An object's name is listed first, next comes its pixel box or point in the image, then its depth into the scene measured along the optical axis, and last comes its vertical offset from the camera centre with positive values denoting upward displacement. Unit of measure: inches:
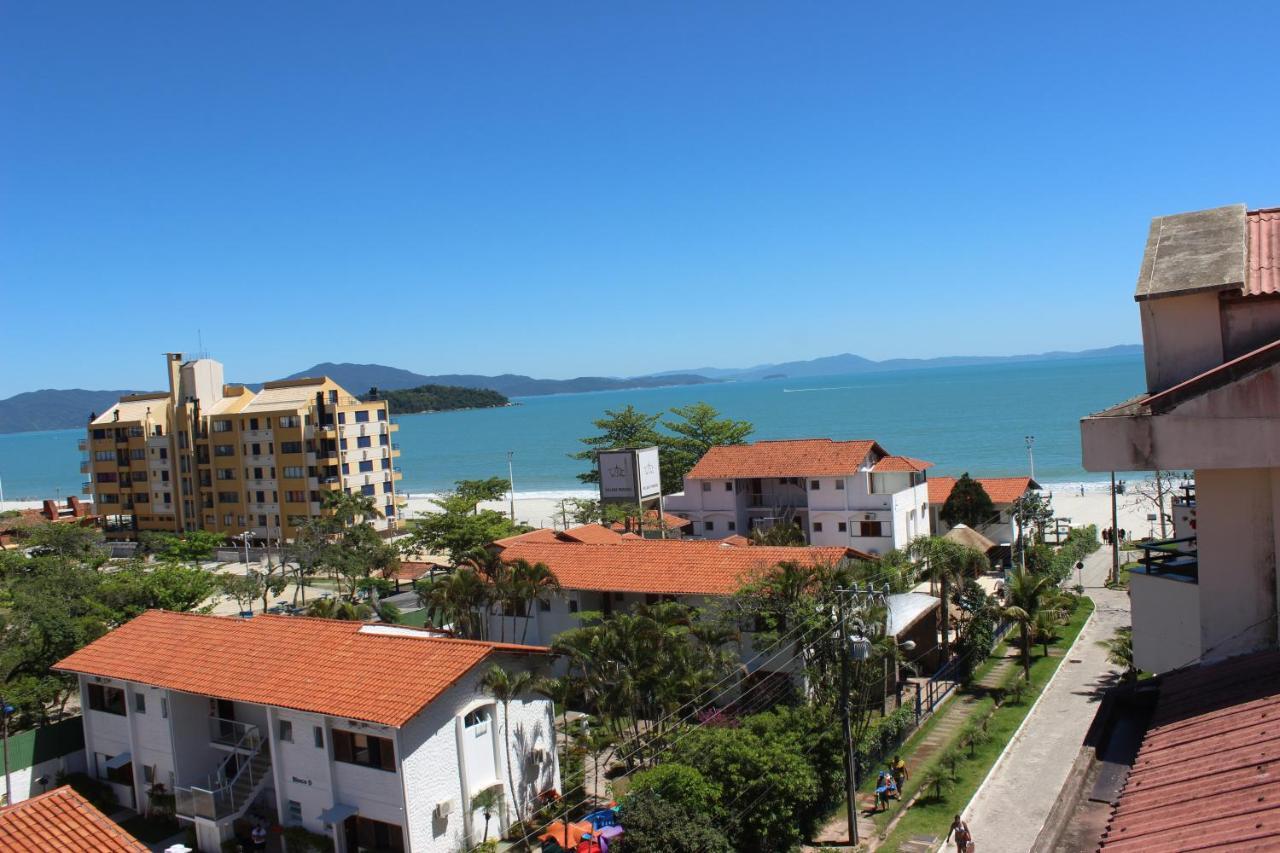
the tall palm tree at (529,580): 1227.9 -232.7
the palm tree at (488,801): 881.5 -368.9
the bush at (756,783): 814.5 -344.2
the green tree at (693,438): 3056.1 -168.1
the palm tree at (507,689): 883.4 -271.5
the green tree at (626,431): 3216.0 -132.3
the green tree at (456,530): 2123.5 -288.9
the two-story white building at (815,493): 1987.0 -243.3
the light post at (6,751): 996.6 -327.7
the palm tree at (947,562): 1360.7 -288.5
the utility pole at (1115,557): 1861.5 -393.5
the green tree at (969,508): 2153.1 -312.6
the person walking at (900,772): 966.4 -402.9
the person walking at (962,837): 777.6 -384.4
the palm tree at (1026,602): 1298.0 -329.6
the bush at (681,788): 797.2 -335.4
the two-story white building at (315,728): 845.2 -306.3
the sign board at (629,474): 1939.0 -167.5
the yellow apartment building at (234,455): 3031.5 -120.1
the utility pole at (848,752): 831.1 -330.3
